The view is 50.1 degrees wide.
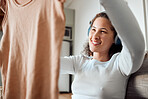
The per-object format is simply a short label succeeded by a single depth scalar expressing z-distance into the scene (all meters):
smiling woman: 0.56
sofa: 0.76
